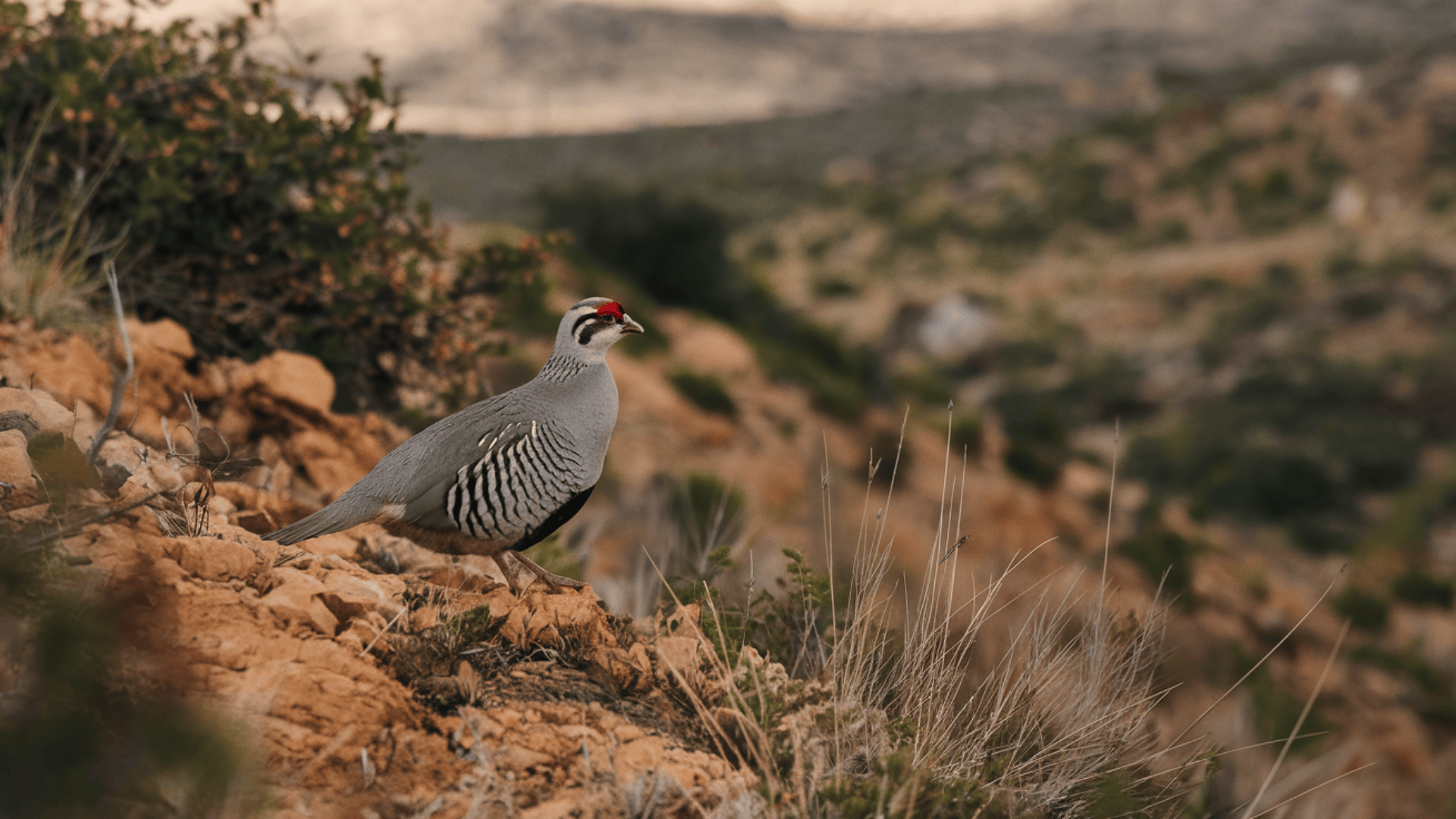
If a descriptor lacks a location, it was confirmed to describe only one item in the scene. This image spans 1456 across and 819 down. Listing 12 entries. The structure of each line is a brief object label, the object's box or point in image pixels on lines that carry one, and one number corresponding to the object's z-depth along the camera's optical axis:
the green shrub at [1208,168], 143.50
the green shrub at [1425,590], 42.28
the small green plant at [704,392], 36.62
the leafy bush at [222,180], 14.23
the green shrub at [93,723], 4.88
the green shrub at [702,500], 22.30
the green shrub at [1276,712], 19.00
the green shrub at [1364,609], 39.34
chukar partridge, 8.23
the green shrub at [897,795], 6.70
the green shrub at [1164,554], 34.81
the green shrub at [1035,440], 41.47
